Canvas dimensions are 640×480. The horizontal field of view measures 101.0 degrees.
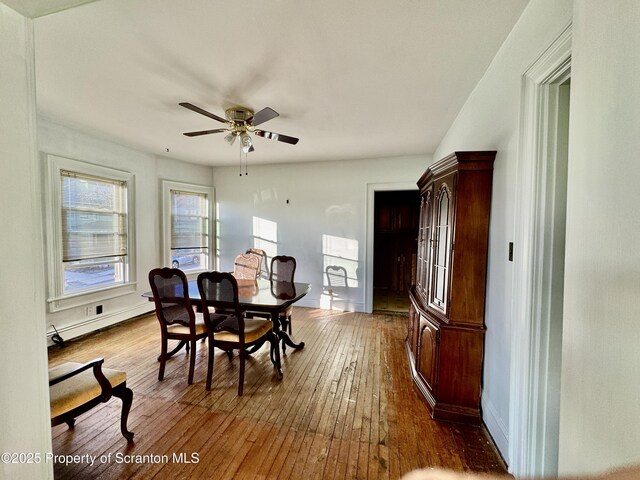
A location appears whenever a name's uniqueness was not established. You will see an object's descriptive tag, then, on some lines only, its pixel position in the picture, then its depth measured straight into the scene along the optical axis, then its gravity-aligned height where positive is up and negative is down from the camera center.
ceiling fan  2.57 +1.05
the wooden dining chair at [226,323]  2.30 -0.85
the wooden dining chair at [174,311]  2.40 -0.78
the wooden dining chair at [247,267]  3.99 -0.55
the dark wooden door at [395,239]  5.70 -0.13
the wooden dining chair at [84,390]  1.49 -0.98
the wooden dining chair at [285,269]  3.60 -0.51
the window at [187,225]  4.73 +0.11
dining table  2.48 -0.67
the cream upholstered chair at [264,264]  5.04 -0.64
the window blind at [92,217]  3.34 +0.19
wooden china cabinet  1.88 -0.42
